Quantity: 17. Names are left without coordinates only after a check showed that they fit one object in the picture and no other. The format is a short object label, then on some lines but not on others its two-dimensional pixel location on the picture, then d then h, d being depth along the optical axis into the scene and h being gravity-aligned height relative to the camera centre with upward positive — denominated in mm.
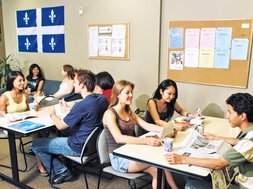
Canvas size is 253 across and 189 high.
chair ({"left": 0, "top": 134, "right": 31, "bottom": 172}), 3103 -1357
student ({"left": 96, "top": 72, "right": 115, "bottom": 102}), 3329 -385
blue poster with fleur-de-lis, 4902 +474
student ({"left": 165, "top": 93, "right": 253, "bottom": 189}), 1568 -585
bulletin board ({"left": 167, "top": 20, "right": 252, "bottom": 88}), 3178 -133
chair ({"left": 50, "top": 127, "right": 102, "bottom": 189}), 2340 -880
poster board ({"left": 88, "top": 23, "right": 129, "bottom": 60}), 4125 +220
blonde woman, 2115 -622
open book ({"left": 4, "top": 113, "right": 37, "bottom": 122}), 2701 -658
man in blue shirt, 2381 -611
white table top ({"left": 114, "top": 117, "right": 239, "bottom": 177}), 1642 -704
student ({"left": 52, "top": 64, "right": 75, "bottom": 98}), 4418 -469
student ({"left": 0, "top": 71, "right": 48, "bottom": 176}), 2994 -501
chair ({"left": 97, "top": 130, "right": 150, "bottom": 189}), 2139 -910
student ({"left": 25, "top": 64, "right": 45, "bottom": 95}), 5176 -499
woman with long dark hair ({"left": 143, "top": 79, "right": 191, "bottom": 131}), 2834 -547
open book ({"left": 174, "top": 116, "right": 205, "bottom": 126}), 2682 -678
